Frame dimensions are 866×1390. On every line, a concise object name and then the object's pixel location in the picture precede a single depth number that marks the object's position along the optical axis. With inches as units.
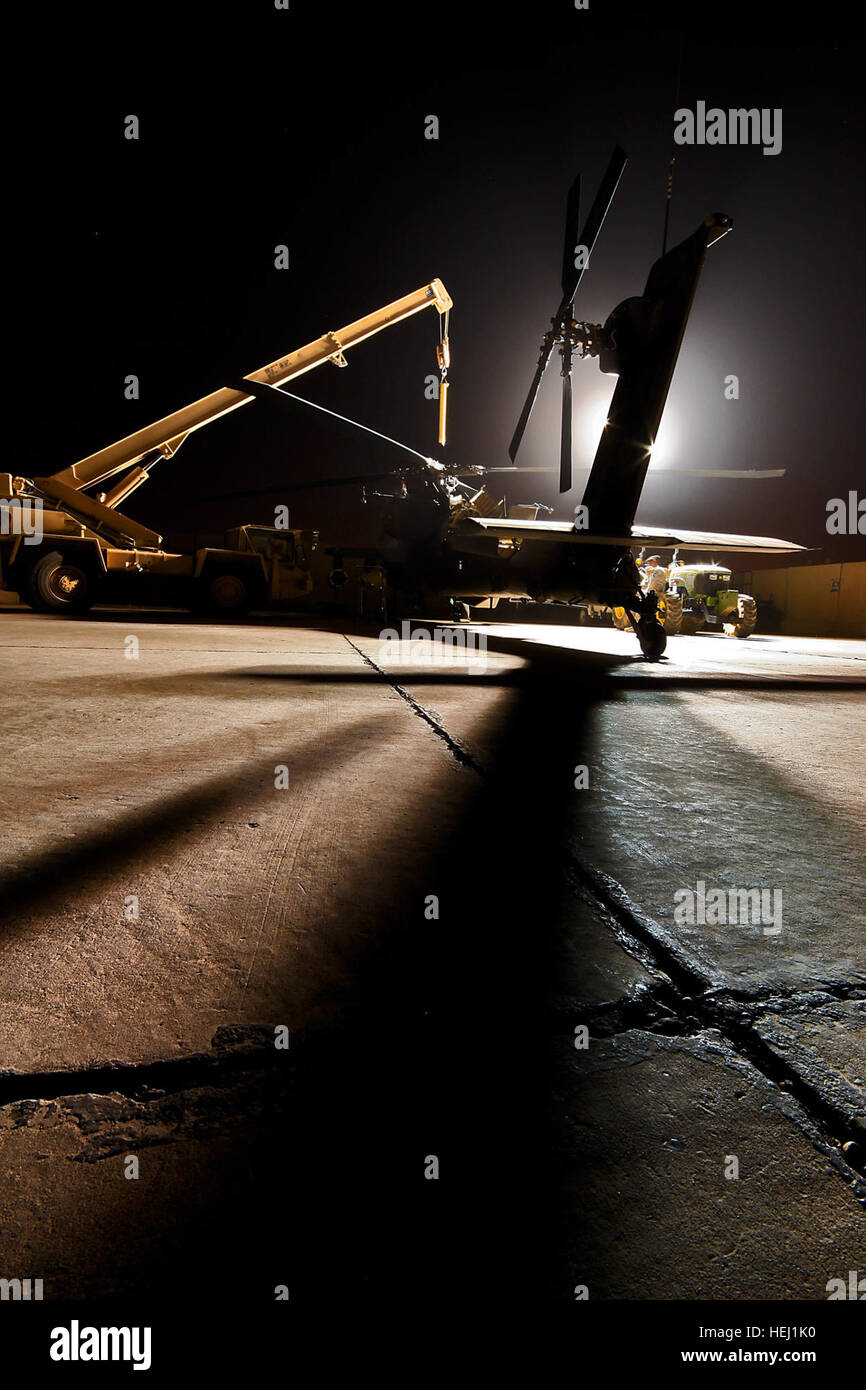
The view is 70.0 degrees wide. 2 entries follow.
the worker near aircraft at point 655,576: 571.2
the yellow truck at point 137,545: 417.1
